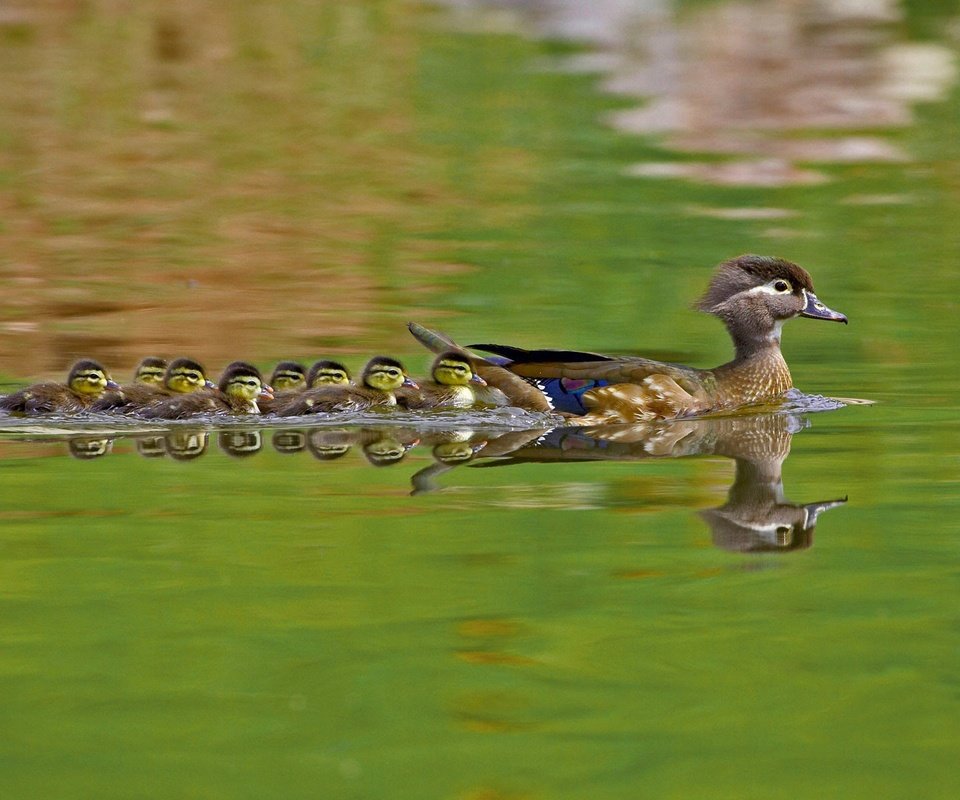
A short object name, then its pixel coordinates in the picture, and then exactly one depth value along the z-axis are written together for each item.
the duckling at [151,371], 16.30
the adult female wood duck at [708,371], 15.91
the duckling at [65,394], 15.37
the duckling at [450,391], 15.92
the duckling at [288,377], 16.42
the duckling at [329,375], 16.05
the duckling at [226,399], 15.34
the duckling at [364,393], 15.52
